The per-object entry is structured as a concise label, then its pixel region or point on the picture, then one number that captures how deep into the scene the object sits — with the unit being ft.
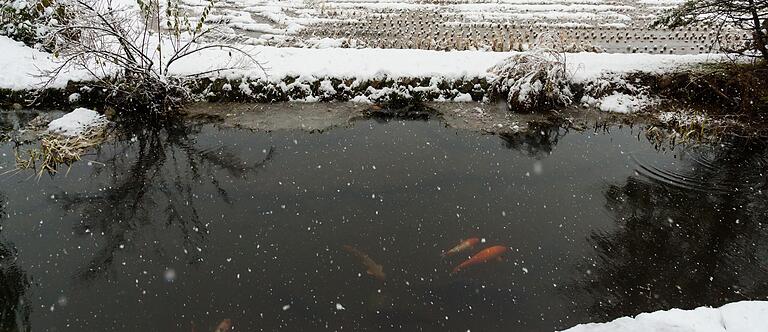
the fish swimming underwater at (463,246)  16.60
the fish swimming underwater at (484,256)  16.02
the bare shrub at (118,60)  24.41
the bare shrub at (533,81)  26.16
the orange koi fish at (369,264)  15.65
